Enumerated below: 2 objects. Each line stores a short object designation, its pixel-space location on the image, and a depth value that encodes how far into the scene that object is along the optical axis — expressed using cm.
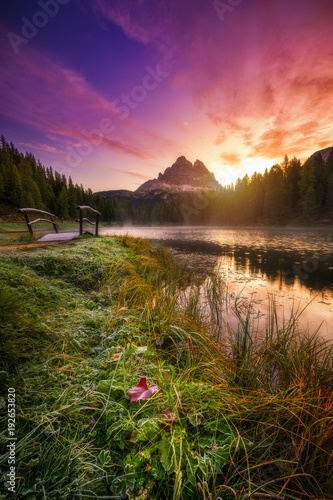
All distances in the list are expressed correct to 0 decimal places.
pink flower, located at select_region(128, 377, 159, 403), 149
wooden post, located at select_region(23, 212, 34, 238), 731
